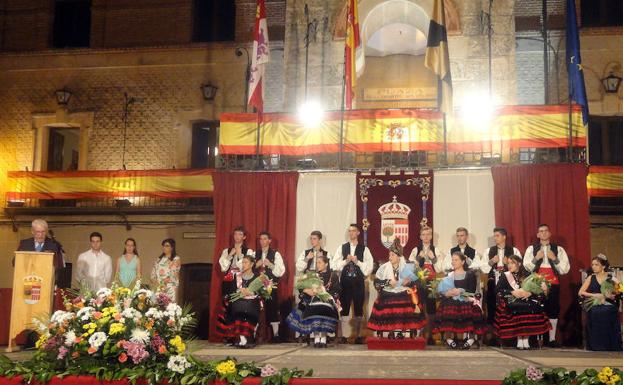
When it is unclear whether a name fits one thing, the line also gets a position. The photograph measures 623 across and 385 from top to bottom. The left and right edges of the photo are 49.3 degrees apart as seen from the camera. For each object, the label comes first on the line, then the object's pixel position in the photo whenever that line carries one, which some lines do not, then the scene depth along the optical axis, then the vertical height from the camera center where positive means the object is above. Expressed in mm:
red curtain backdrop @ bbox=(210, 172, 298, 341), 11086 +979
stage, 6586 -1034
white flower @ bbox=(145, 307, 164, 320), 6434 -472
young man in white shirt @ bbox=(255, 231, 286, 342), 10391 -27
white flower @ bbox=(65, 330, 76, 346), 6215 -688
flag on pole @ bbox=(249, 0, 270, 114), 11531 +3548
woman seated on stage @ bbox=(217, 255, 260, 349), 9625 -681
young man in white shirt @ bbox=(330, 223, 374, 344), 10320 -43
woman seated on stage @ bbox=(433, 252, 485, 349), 9359 -529
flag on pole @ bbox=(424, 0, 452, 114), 11164 +3584
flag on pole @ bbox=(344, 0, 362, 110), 11539 +3668
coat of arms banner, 10812 +962
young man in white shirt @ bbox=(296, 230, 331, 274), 10297 +163
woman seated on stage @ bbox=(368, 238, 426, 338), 9477 -471
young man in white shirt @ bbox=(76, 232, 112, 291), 10438 -49
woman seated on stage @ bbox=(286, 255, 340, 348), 9562 -610
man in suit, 9008 +251
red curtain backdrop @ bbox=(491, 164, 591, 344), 10266 +979
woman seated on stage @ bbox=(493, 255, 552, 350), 9242 -549
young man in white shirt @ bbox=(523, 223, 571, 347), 9773 +75
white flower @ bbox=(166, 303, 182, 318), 6559 -445
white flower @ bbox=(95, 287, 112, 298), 6582 -290
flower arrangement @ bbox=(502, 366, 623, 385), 5770 -907
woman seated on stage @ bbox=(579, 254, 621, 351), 9281 -533
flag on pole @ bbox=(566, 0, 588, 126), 11102 +3445
